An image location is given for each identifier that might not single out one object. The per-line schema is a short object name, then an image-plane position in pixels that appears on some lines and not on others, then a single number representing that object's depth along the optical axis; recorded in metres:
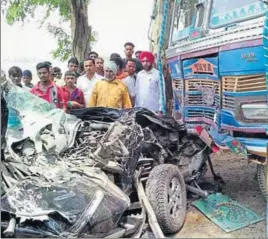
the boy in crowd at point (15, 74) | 3.47
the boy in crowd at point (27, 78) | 4.13
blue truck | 2.33
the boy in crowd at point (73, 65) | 3.90
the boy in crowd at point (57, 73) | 4.68
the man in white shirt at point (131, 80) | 3.80
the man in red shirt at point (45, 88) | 3.25
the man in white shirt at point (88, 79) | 3.72
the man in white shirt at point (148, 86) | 3.69
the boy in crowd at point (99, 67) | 3.98
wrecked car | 1.84
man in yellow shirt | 3.41
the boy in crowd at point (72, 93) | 3.46
